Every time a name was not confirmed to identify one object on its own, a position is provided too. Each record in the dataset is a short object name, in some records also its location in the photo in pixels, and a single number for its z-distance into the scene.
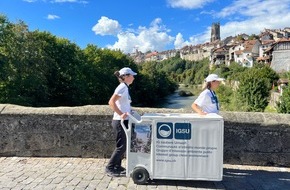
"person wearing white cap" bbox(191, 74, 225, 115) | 3.77
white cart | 3.40
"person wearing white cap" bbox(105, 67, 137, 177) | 3.67
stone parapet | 4.24
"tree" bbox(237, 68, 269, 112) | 27.65
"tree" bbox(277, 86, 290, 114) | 16.70
